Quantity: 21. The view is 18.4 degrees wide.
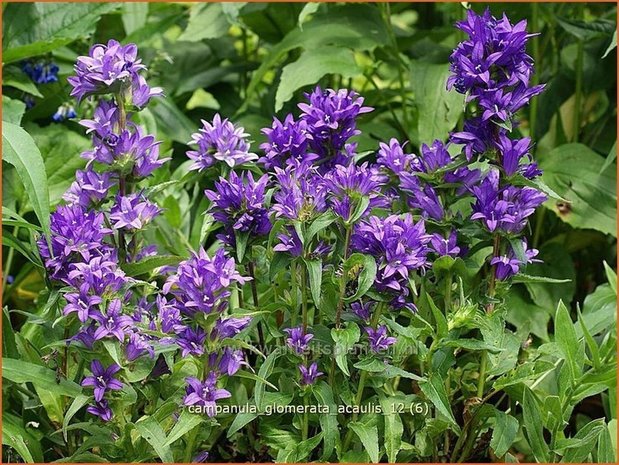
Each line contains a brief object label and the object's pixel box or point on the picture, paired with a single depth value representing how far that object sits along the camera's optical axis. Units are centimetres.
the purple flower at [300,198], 105
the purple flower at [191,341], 103
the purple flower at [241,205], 107
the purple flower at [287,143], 109
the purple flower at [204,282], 102
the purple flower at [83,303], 103
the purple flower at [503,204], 106
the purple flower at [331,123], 109
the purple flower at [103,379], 106
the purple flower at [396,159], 112
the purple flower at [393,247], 104
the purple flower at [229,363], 105
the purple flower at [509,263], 108
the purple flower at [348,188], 104
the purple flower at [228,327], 104
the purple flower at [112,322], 104
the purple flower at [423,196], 109
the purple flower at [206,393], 104
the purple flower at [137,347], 106
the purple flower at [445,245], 109
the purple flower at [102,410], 107
